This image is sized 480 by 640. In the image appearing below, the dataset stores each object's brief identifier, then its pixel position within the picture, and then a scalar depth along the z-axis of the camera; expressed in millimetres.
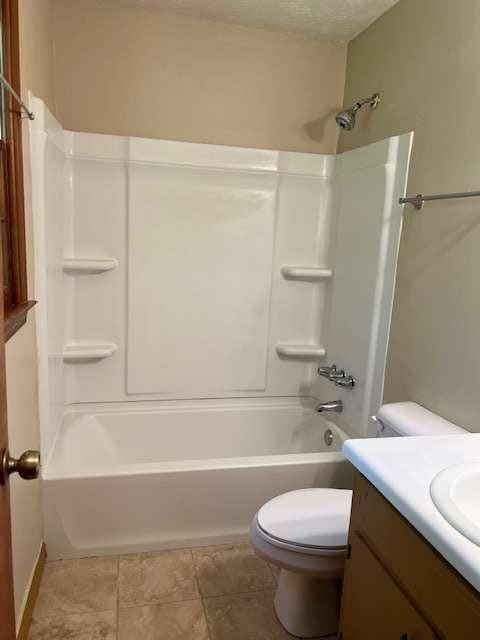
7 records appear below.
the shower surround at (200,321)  2021
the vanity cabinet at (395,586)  814
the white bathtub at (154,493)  1932
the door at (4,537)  758
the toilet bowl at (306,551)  1492
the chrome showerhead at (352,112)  2254
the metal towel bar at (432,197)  1653
